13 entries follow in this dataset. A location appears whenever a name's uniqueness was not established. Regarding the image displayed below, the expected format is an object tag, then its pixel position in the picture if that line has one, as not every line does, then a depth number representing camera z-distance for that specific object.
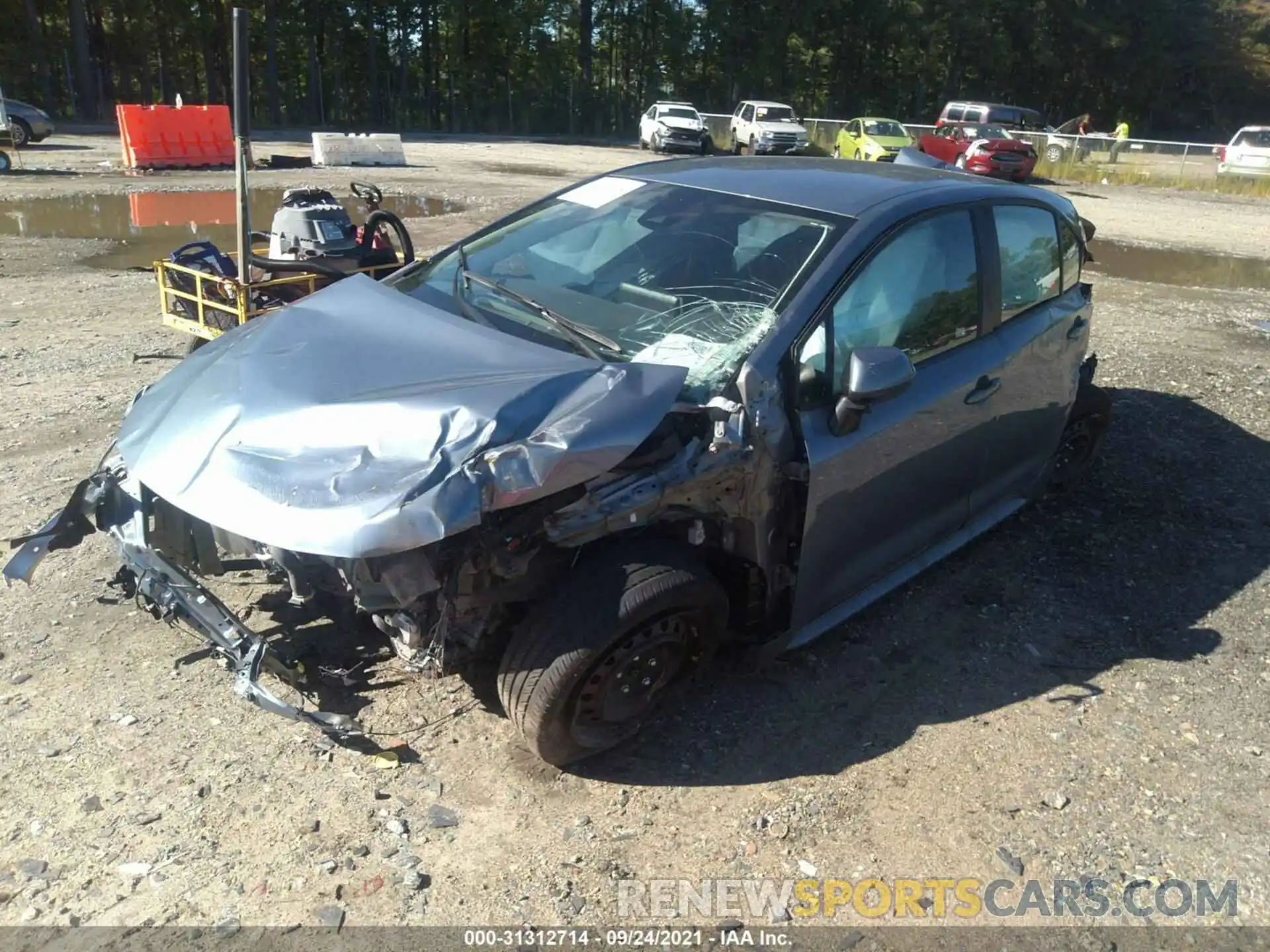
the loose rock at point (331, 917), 2.59
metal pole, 5.11
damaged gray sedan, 2.81
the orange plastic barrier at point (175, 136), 20.06
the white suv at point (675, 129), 33.19
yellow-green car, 27.78
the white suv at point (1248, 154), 26.12
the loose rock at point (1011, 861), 2.89
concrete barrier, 22.75
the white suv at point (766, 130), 31.70
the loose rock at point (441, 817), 2.94
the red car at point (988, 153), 25.06
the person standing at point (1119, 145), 28.97
